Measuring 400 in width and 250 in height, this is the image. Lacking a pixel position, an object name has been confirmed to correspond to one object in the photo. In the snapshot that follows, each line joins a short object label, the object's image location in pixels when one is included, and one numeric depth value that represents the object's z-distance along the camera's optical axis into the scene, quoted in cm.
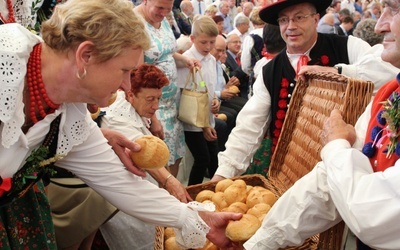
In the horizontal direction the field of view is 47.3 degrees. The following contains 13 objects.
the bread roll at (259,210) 181
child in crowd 387
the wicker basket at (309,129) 161
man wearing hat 121
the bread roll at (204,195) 205
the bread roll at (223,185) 211
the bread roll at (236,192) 199
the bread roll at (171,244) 176
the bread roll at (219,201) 198
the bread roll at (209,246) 183
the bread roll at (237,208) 189
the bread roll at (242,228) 169
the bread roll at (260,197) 193
